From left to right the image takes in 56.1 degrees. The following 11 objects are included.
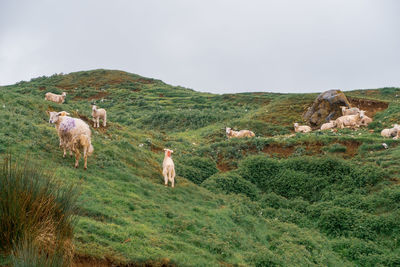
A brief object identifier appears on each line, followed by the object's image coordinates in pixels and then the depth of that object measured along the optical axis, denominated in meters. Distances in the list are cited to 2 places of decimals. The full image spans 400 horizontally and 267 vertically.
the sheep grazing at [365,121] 32.88
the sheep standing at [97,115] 24.18
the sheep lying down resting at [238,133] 33.41
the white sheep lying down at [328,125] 33.59
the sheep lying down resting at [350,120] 32.50
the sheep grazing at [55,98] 33.25
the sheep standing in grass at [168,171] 17.08
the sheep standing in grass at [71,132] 14.43
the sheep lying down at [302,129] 34.28
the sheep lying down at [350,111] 35.41
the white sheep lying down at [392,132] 26.81
